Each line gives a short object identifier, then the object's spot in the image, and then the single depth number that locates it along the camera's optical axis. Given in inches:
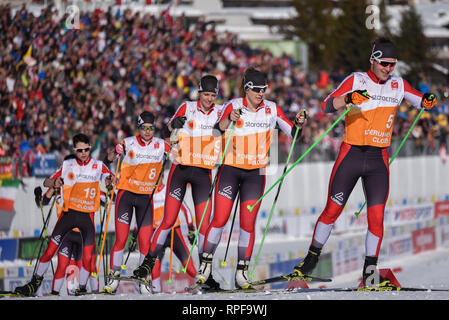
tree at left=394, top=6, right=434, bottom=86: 1688.0
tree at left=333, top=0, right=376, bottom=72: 1753.2
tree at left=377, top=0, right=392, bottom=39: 1811.0
